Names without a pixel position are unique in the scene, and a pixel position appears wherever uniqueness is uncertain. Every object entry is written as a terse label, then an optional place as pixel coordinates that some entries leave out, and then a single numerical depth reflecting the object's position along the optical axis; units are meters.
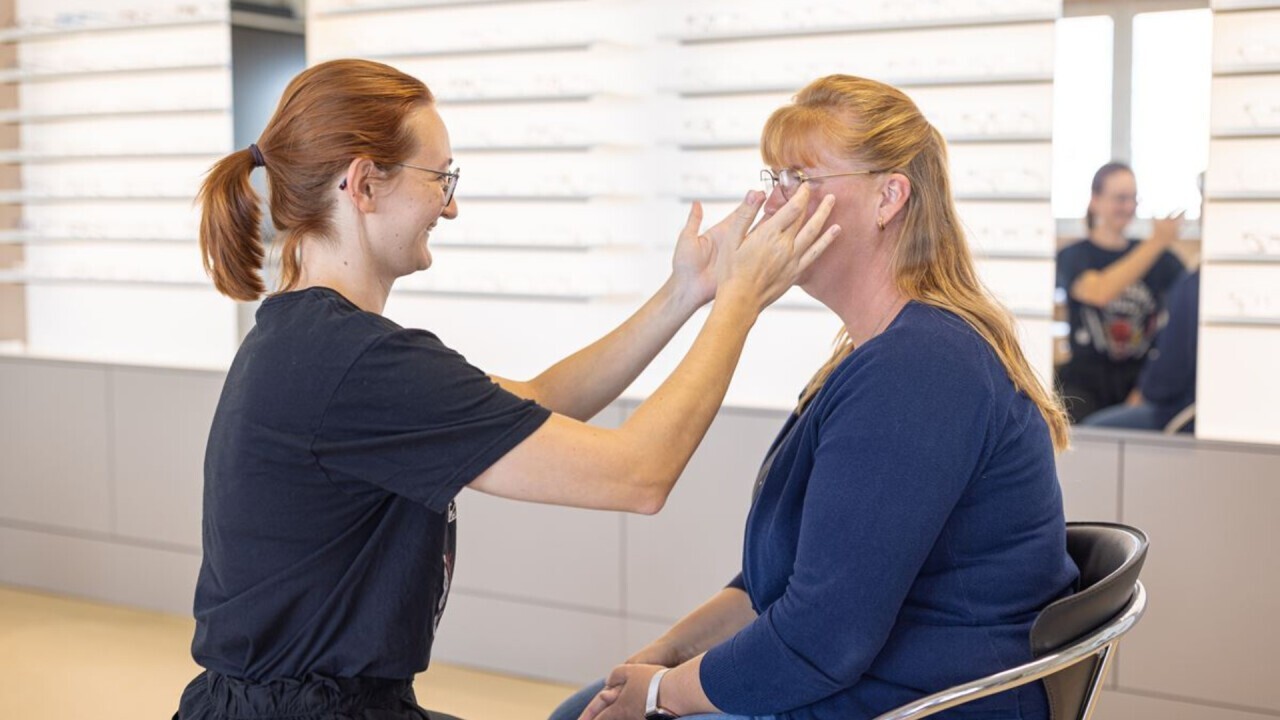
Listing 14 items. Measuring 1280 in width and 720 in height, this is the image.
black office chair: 1.58
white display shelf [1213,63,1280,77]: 3.21
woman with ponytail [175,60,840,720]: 1.67
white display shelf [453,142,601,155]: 4.00
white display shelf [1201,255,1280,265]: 3.26
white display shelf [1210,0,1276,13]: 3.21
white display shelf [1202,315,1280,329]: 3.27
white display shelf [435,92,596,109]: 4.01
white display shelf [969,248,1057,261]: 3.50
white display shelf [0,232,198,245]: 4.89
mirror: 5.34
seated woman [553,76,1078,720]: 1.61
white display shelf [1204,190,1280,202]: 3.25
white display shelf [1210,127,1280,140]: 3.23
